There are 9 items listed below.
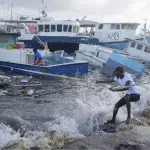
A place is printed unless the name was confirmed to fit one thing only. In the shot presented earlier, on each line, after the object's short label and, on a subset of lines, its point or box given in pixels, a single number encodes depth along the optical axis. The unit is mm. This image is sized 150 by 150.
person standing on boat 19645
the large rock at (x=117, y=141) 7843
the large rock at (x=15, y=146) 7120
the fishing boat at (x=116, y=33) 34181
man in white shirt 9867
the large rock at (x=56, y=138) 7723
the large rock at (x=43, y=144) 7476
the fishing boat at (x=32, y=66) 19297
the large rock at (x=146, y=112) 12004
